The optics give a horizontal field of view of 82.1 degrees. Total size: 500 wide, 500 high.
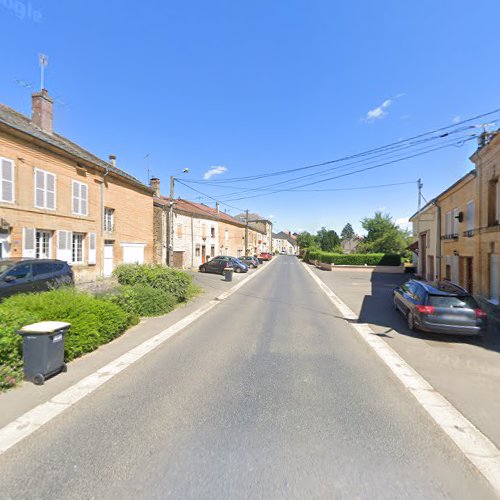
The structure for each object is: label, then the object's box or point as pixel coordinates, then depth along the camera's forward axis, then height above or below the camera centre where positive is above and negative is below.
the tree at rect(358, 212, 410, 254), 38.31 +1.98
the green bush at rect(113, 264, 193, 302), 10.89 -1.22
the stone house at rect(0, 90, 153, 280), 11.73 +2.36
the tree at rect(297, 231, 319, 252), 72.59 +2.58
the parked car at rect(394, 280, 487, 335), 6.76 -1.47
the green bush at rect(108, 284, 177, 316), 7.97 -1.58
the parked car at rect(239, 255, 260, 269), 33.92 -1.40
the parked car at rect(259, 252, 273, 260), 51.33 -1.18
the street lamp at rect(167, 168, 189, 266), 19.48 +3.63
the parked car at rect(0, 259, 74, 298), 7.41 -0.81
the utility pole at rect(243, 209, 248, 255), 47.07 +2.29
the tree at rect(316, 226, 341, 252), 71.35 +2.88
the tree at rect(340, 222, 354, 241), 116.44 +7.97
